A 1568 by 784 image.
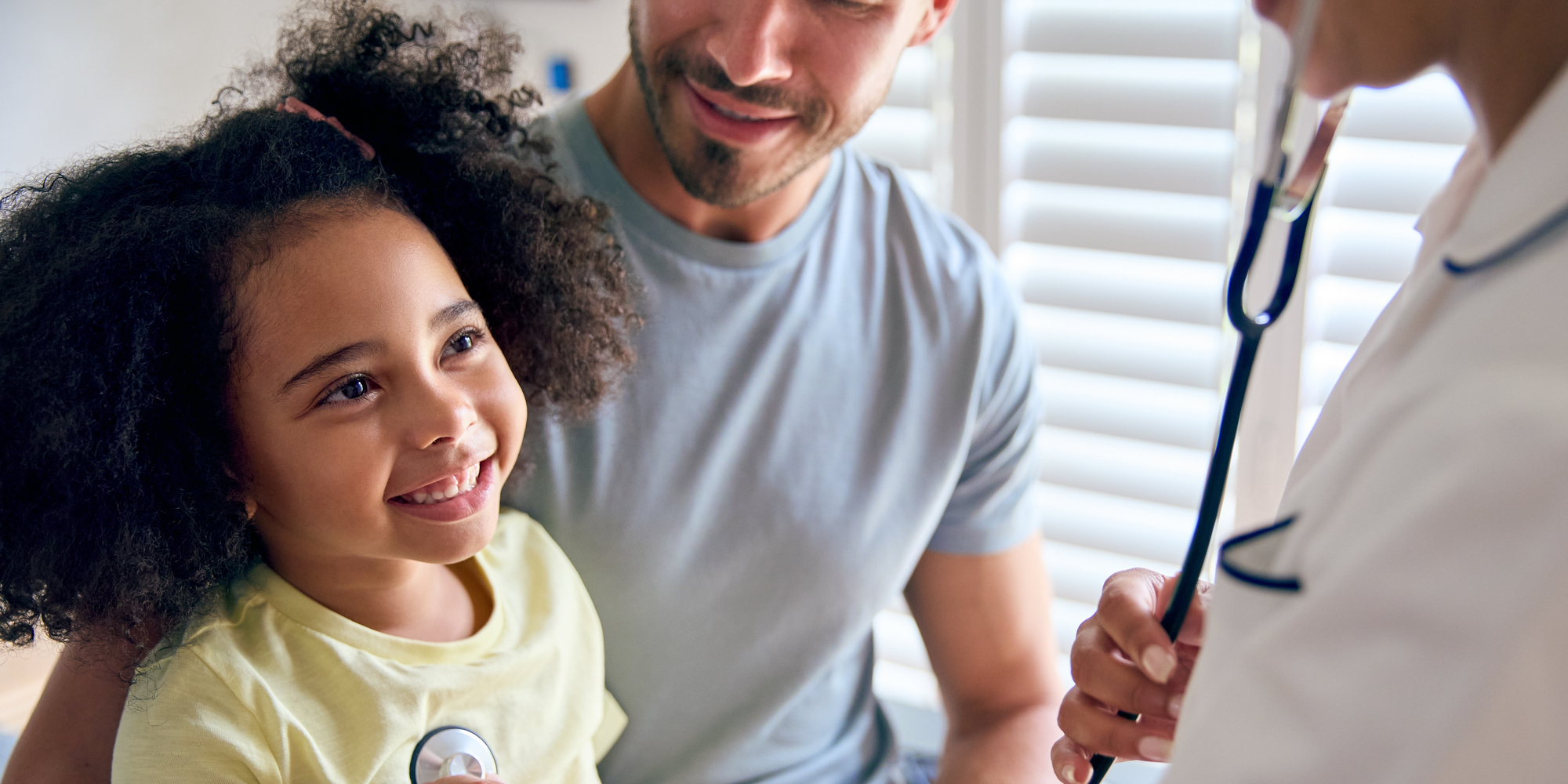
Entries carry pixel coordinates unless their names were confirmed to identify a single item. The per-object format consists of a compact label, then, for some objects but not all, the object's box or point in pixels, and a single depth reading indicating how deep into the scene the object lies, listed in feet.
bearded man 3.76
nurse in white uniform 1.59
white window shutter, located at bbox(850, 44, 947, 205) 6.85
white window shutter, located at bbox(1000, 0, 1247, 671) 5.96
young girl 2.73
